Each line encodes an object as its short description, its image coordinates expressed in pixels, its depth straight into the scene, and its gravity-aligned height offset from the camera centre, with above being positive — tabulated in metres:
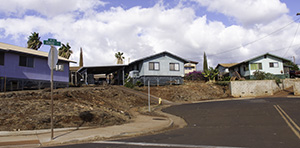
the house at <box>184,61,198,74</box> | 69.19 +5.01
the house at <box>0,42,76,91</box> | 22.34 +1.83
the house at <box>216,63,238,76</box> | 57.88 +4.11
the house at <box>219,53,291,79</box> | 45.53 +3.75
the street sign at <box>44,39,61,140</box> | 8.62 +1.20
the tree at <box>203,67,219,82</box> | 43.09 +1.81
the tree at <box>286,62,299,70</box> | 62.34 +4.35
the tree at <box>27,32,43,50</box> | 49.78 +10.14
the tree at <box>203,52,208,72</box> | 66.29 +6.08
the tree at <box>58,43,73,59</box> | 53.00 +8.30
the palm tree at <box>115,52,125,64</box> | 59.89 +7.72
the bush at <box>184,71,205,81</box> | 48.29 +1.55
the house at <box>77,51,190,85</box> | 37.28 +2.68
